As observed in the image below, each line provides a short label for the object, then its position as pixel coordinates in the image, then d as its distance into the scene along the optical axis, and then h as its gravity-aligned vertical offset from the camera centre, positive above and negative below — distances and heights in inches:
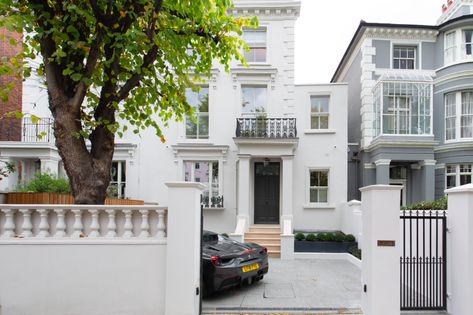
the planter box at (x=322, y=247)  450.9 -119.4
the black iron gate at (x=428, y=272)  227.3 -79.3
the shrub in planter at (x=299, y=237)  463.5 -108.1
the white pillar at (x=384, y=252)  202.5 -56.8
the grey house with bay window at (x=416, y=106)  550.3 +110.5
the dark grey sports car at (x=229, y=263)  257.4 -86.9
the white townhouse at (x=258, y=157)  549.3 +34.7
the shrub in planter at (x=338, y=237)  456.4 -107.2
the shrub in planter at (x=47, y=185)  446.9 -32.2
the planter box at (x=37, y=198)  342.0 -41.6
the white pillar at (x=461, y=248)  205.2 -56.3
